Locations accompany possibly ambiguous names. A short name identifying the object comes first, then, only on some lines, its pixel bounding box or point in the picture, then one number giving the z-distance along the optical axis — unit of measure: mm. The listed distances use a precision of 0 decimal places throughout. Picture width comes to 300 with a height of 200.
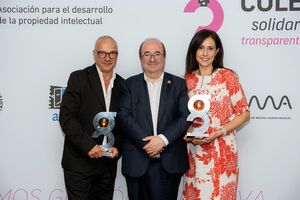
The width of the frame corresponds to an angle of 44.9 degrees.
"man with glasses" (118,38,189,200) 2014
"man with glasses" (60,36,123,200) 2047
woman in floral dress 2086
